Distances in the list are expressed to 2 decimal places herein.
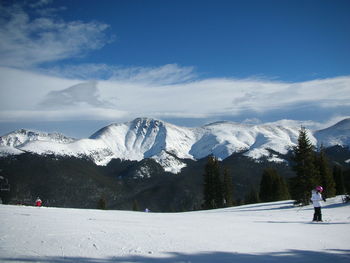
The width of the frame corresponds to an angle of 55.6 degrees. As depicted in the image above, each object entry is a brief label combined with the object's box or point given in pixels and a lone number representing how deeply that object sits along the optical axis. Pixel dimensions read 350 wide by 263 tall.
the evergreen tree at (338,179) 79.16
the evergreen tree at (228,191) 65.44
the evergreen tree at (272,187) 71.06
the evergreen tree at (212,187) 64.38
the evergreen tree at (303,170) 36.41
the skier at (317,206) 17.74
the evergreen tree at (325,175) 52.14
